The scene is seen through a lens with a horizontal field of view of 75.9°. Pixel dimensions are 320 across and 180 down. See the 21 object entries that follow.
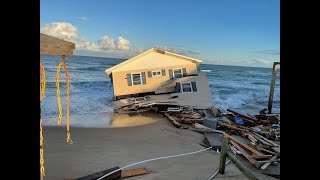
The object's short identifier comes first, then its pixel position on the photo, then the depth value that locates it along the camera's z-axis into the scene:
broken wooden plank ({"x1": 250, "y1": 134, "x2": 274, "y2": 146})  8.79
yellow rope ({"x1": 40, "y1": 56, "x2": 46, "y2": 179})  1.97
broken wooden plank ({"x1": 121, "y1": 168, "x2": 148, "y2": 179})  6.01
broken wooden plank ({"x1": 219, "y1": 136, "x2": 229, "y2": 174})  5.74
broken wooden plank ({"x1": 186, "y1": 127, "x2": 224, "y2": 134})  10.82
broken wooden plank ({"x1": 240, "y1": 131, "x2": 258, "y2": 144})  9.26
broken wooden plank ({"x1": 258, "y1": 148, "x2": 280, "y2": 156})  7.75
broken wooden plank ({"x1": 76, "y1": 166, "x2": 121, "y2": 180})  5.44
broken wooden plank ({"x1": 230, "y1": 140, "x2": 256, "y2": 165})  7.32
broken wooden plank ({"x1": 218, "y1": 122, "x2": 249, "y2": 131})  11.10
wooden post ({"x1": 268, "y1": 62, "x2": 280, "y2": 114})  16.86
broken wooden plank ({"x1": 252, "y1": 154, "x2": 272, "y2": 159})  7.48
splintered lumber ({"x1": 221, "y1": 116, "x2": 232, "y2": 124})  12.23
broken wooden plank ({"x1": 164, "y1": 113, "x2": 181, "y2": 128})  12.41
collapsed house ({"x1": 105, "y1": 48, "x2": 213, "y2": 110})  17.76
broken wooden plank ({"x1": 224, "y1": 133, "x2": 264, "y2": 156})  7.92
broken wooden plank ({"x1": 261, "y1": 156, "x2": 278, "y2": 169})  6.95
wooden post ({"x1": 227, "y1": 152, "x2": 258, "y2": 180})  4.11
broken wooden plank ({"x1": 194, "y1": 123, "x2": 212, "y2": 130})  11.58
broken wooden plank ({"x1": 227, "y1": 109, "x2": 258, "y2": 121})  13.51
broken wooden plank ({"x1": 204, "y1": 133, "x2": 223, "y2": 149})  8.87
